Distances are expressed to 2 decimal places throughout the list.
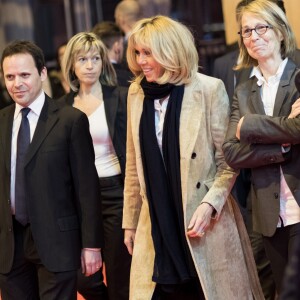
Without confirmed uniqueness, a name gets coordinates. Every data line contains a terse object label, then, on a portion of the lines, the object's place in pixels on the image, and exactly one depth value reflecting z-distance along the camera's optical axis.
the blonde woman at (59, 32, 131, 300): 9.63
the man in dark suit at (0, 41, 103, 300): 7.39
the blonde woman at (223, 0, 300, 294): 7.02
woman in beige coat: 7.05
